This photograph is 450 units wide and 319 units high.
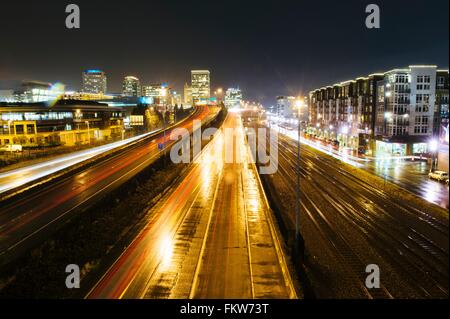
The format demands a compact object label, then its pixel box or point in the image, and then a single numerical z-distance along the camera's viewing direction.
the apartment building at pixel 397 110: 51.91
